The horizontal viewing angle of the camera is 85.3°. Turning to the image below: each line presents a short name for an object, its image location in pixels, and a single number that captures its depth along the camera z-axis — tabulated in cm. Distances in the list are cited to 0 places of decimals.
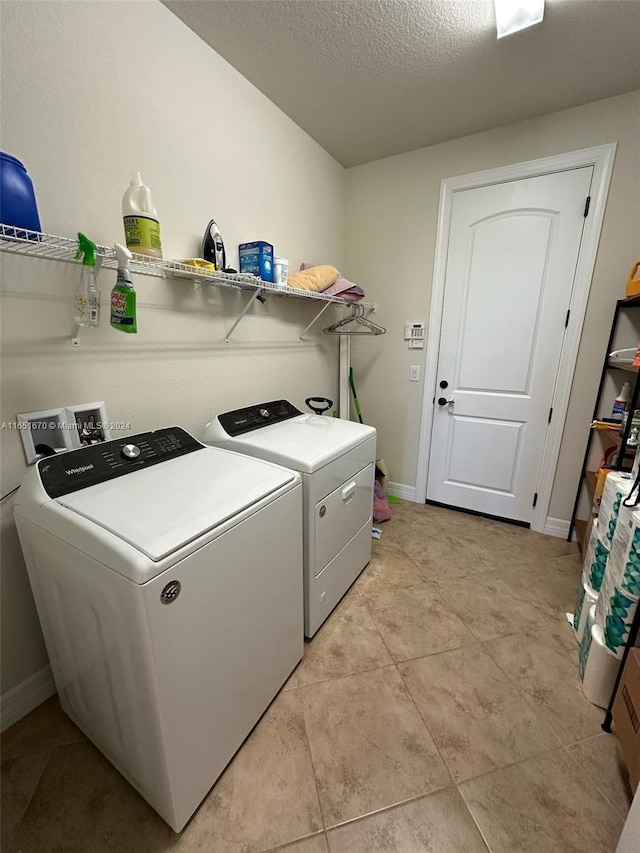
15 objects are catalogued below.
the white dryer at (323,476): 141
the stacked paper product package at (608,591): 115
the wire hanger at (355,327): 252
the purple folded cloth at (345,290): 221
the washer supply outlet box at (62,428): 114
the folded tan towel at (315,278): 204
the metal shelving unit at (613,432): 158
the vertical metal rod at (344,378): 263
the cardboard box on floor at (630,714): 101
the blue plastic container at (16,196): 85
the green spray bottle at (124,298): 110
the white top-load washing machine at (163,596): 80
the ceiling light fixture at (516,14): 133
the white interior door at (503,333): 212
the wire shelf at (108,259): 91
